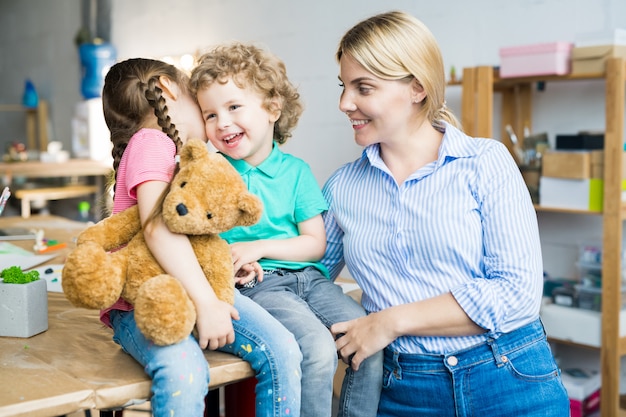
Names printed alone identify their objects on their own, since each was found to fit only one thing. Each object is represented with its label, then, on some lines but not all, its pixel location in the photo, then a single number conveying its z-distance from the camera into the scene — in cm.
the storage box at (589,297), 252
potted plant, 134
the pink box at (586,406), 251
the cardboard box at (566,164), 244
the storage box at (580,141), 249
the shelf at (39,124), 580
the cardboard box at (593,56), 237
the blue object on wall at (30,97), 568
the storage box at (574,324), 244
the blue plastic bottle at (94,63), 521
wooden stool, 475
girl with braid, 108
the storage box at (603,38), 237
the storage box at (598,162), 245
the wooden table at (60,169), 451
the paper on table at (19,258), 196
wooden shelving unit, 237
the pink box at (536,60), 246
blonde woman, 133
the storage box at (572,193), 246
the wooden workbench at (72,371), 103
